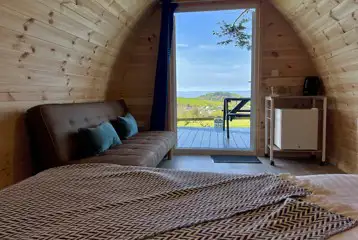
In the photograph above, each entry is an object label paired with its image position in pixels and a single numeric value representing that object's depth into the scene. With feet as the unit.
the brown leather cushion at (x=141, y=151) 7.34
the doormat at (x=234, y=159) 12.27
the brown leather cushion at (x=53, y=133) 7.05
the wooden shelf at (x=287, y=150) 11.70
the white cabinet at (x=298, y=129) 11.31
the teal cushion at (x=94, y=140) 7.78
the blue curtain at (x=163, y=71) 12.79
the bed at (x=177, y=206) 2.59
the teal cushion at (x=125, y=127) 10.57
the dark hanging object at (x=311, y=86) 11.97
